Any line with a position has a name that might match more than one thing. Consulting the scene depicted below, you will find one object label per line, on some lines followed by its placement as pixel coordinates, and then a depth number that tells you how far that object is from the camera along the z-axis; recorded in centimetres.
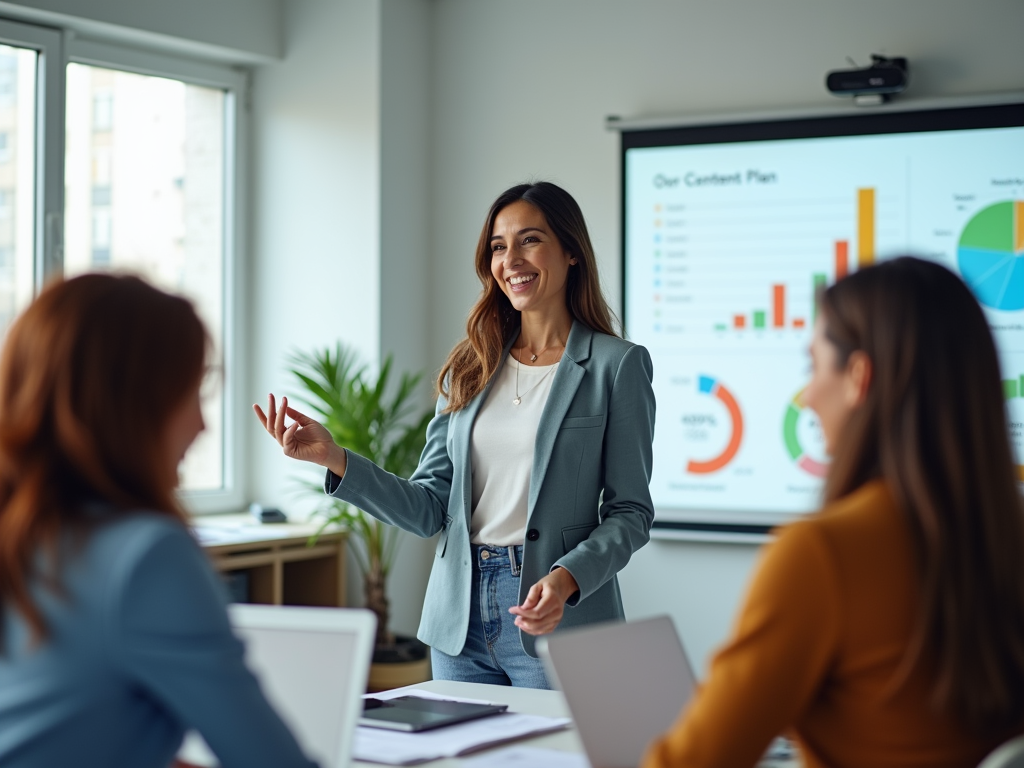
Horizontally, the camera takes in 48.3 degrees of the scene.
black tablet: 176
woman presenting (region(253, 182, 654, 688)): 233
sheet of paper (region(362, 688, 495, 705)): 195
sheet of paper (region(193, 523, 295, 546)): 409
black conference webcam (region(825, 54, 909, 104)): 386
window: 402
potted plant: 420
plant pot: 419
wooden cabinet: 411
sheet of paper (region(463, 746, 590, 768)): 158
